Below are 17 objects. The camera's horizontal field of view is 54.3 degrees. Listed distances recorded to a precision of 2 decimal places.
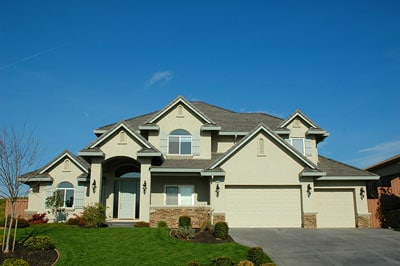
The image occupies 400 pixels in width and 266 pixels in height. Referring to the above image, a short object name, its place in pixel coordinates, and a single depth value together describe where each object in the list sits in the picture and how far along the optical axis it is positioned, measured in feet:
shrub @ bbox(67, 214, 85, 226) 68.23
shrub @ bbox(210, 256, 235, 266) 43.19
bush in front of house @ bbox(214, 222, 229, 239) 56.85
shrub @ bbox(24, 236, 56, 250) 49.62
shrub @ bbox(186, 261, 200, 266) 42.26
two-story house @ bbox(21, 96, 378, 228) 73.72
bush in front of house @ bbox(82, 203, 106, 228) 66.39
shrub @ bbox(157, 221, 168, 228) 69.97
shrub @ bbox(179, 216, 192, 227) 64.44
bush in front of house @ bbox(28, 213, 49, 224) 73.56
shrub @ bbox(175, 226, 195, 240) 56.90
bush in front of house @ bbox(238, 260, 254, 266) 41.85
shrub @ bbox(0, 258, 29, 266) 42.37
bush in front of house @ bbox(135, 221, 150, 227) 69.39
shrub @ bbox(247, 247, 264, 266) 45.09
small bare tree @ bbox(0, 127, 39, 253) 50.29
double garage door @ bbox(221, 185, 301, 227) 73.36
